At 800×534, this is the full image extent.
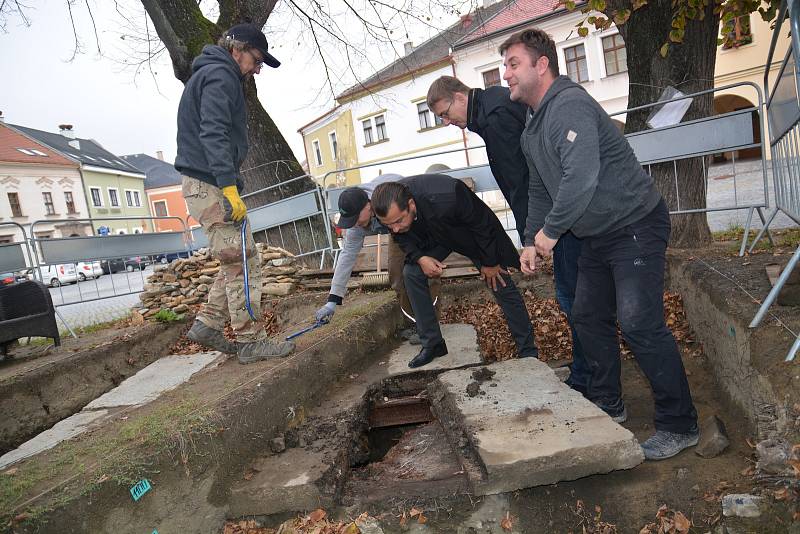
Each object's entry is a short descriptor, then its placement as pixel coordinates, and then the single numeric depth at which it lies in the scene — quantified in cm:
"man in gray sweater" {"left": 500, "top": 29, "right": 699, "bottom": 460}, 234
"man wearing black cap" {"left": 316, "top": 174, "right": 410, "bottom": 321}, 370
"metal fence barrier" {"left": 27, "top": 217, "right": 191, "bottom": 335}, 661
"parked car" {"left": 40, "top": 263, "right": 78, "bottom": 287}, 1127
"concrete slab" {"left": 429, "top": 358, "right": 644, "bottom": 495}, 228
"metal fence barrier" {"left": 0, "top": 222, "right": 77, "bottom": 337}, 622
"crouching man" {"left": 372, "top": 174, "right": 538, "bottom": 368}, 345
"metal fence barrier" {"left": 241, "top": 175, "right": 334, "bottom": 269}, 725
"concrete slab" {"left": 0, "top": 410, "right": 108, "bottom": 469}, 306
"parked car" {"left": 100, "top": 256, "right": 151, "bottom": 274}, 772
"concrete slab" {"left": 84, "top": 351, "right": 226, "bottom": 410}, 383
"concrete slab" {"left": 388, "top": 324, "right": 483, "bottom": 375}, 384
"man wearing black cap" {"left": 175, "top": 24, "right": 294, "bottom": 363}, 329
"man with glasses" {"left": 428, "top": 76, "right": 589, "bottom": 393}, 313
